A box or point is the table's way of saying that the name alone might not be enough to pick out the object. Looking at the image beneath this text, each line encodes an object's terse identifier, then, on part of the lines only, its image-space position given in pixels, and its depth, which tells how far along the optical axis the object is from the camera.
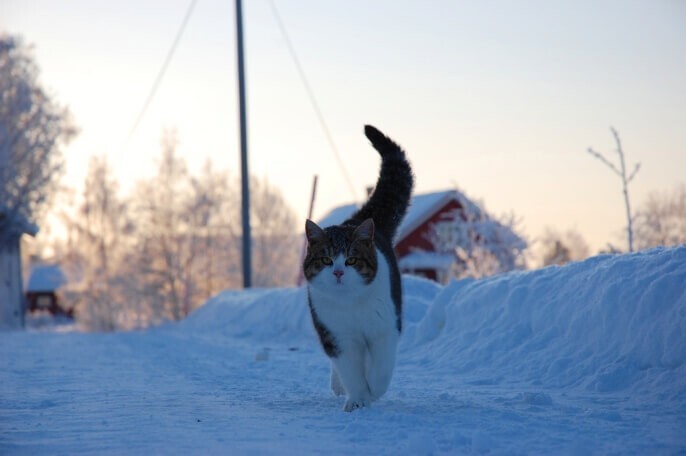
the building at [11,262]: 22.69
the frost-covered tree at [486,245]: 20.14
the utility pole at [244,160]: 17.11
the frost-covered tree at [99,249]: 33.50
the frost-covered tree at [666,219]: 28.08
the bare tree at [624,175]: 10.92
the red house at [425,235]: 29.09
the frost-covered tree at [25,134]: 23.06
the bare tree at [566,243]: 35.05
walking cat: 4.56
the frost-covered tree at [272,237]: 40.38
